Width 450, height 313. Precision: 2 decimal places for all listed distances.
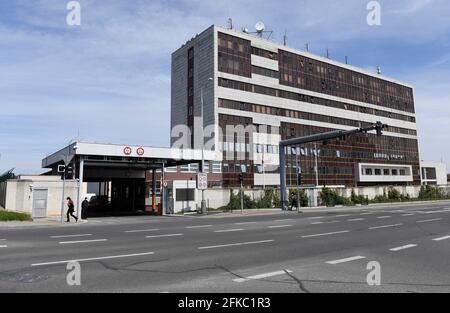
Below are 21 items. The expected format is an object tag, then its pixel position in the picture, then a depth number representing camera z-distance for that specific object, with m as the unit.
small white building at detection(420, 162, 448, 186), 113.00
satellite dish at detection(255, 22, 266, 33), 75.50
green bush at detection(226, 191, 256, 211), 39.52
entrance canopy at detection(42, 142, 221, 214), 30.70
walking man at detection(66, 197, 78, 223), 25.70
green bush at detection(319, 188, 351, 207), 47.84
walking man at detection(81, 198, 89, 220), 28.45
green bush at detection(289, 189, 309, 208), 44.90
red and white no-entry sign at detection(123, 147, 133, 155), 31.68
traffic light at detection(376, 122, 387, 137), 27.17
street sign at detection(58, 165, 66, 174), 25.52
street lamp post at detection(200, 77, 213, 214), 33.62
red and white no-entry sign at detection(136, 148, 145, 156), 32.56
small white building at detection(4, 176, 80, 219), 30.88
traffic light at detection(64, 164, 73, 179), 26.03
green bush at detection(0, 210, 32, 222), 24.39
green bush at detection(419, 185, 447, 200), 65.12
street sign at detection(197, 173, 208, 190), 33.72
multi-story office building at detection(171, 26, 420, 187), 65.75
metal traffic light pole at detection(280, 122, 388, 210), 31.22
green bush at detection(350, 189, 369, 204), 51.53
